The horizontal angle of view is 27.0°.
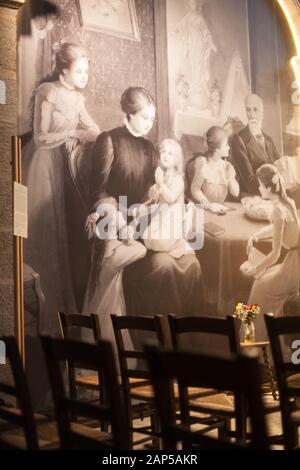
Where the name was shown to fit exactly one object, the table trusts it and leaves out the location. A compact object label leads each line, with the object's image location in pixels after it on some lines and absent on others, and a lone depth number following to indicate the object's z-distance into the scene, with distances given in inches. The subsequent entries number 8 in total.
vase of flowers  230.2
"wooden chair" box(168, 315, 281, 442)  106.9
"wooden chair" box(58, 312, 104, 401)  134.6
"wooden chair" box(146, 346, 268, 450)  56.2
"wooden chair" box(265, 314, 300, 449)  103.0
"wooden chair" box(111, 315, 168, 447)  118.9
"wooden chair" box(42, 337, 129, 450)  69.2
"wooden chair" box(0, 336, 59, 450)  80.4
